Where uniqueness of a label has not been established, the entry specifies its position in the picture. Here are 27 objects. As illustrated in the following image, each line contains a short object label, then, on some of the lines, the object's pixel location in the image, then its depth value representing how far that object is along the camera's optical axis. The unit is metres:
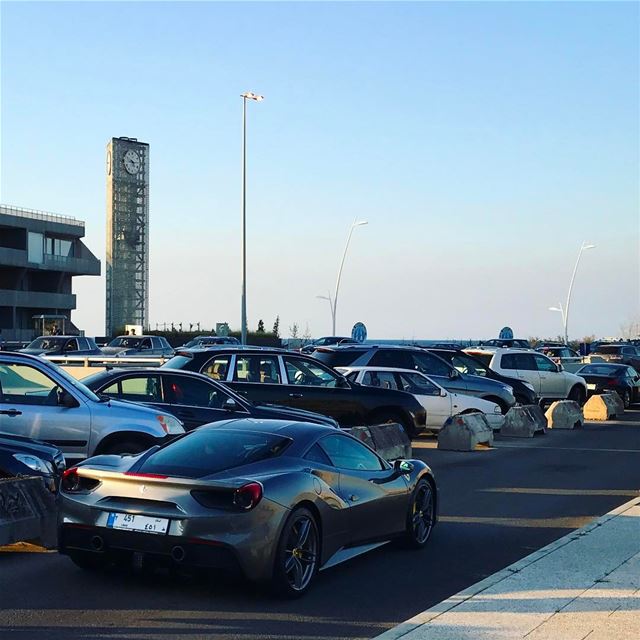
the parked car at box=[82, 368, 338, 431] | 14.14
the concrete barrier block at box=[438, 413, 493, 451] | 19.25
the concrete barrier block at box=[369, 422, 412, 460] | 16.33
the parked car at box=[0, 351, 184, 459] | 12.03
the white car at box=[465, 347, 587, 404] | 28.59
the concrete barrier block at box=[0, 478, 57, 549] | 8.65
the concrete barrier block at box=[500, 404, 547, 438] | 22.39
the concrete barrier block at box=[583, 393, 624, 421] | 28.11
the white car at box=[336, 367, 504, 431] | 20.73
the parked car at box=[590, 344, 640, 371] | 43.94
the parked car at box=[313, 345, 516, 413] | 23.02
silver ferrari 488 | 7.27
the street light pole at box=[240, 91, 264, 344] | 42.78
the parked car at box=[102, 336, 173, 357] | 41.81
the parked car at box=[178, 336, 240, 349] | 44.10
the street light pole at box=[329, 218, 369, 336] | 62.75
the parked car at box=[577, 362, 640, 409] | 31.44
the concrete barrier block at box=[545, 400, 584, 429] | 25.03
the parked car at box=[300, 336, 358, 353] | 52.69
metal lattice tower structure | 97.38
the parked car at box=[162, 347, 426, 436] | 17.50
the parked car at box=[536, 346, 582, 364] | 42.35
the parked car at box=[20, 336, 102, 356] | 40.28
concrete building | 78.81
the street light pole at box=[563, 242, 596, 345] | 76.12
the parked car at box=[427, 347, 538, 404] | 25.14
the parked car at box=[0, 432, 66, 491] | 9.43
